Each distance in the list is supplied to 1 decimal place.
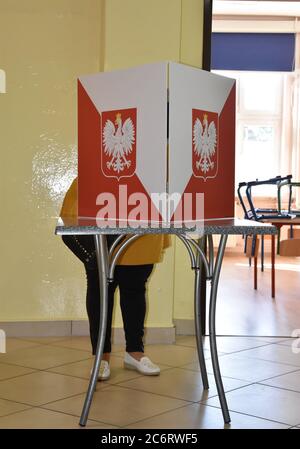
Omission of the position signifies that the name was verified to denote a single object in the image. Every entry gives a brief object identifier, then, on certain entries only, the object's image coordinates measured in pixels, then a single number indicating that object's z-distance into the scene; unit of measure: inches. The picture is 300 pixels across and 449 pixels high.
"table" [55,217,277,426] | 78.8
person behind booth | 101.3
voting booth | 82.1
